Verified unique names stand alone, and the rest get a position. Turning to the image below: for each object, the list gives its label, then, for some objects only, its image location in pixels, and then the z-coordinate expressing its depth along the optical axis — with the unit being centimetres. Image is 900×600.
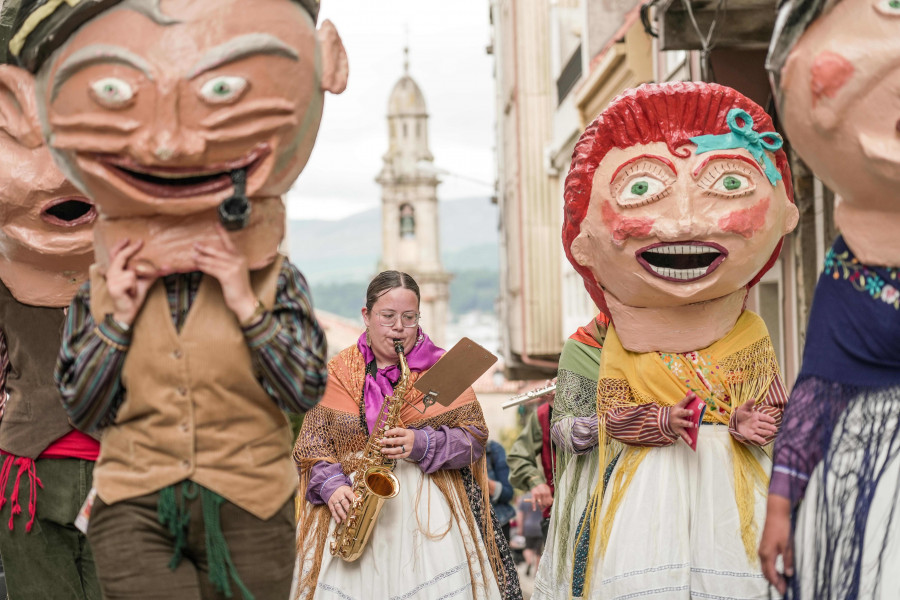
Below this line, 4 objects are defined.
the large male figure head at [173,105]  418
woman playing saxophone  630
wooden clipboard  618
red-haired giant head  560
